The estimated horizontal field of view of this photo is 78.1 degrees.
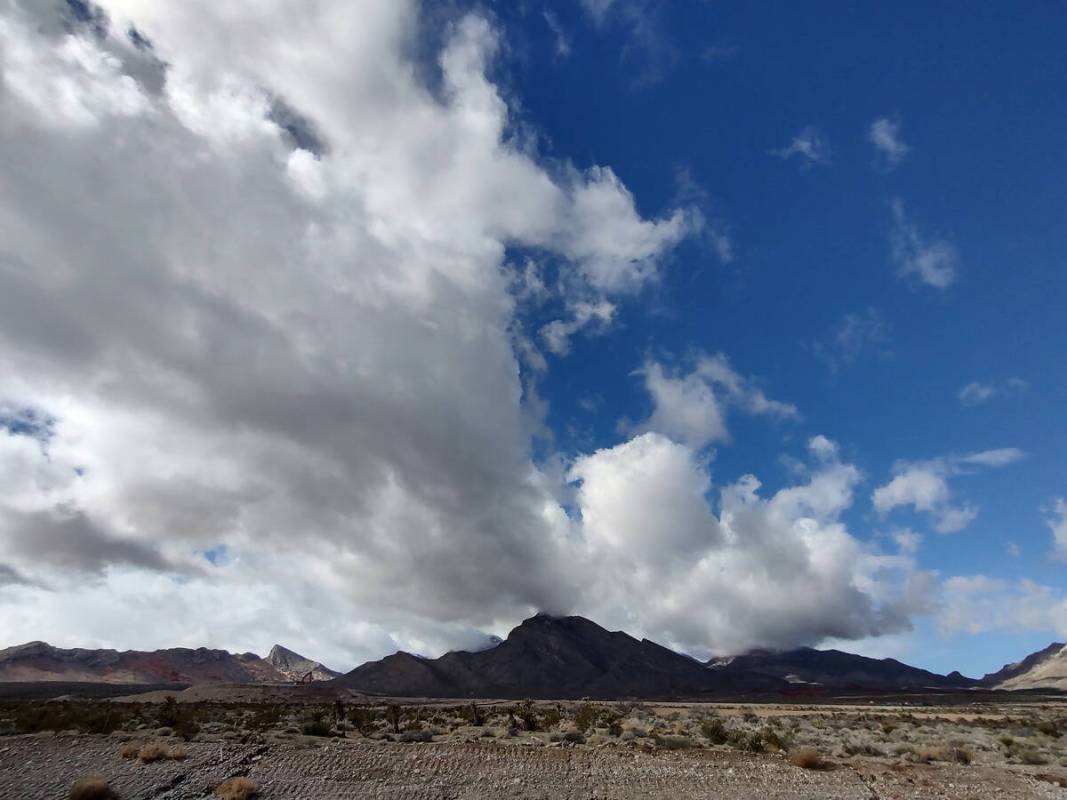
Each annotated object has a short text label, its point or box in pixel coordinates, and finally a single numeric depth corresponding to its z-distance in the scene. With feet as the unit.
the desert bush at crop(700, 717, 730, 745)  87.18
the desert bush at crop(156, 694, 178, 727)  98.00
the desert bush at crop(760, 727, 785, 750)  82.23
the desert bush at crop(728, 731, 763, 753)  79.30
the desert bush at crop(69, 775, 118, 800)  53.36
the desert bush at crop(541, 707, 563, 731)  101.23
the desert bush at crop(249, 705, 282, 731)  104.36
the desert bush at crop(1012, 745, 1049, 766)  86.79
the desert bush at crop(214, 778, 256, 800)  54.24
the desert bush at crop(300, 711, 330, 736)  87.86
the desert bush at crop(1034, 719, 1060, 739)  132.85
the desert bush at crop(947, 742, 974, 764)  82.14
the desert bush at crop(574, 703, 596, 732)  100.71
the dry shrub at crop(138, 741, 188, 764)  60.59
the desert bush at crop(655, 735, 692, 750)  78.54
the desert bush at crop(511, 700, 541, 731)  98.58
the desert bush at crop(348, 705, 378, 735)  97.56
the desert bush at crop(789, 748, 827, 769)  67.72
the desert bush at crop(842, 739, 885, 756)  86.33
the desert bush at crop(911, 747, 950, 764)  81.77
